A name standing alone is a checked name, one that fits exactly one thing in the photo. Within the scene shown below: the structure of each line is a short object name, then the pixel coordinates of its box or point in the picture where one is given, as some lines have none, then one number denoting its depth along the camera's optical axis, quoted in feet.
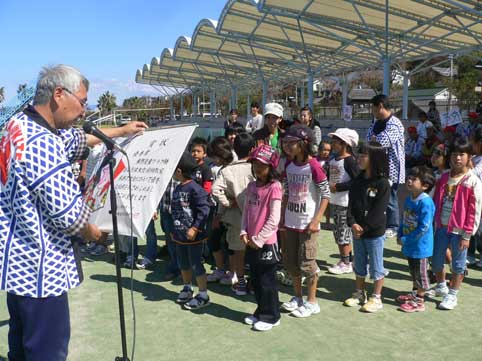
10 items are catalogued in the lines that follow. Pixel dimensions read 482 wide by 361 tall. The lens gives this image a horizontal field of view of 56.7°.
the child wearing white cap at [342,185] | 15.21
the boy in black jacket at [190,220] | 12.87
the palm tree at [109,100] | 274.98
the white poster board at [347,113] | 45.85
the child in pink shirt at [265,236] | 11.38
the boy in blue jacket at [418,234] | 12.49
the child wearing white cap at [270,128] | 17.42
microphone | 8.09
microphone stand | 8.02
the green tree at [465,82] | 109.50
